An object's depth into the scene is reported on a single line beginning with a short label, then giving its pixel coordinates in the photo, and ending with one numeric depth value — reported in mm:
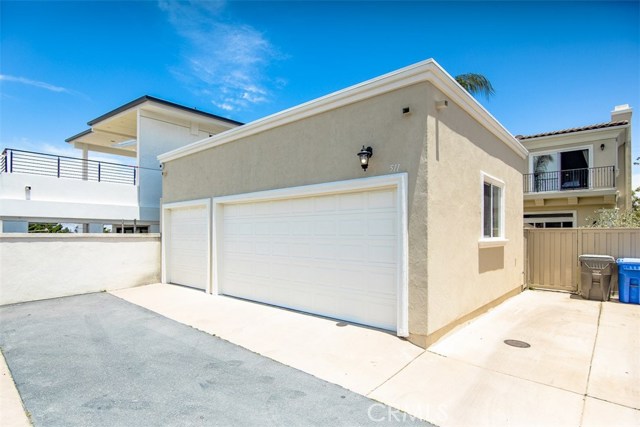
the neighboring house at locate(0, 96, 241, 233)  10062
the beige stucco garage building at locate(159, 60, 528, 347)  5191
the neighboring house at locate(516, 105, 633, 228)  15539
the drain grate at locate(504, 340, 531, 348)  5098
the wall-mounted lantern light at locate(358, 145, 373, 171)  5596
